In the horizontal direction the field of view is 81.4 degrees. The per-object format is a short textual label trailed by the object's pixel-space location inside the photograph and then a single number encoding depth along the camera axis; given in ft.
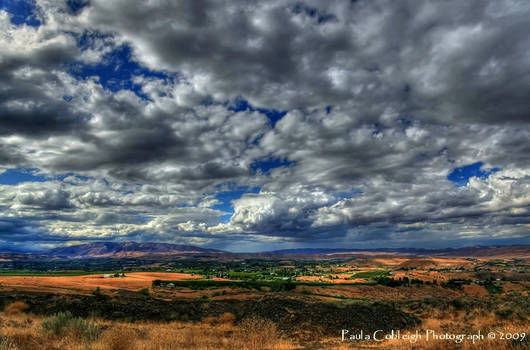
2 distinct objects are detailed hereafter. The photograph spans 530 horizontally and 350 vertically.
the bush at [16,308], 98.78
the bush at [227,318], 98.25
